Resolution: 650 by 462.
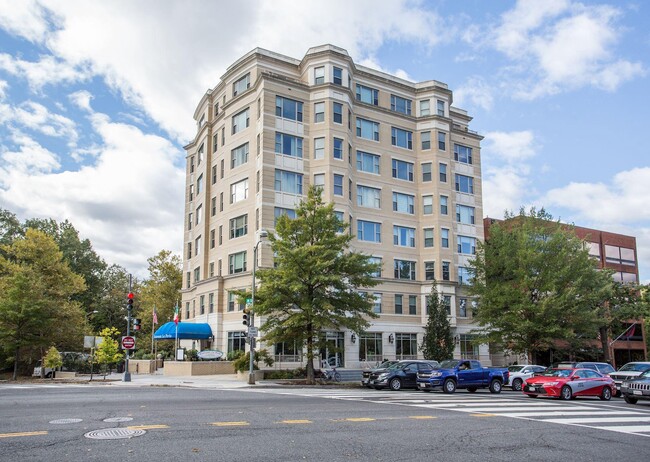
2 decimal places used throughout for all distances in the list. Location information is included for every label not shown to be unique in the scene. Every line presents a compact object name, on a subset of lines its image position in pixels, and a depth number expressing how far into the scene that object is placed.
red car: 22.33
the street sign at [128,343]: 32.09
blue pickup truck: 26.42
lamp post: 30.78
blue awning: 43.09
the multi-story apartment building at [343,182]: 44.50
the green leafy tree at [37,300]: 39.09
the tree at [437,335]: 45.53
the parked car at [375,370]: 29.34
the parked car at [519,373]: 30.44
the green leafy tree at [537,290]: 38.94
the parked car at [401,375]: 28.25
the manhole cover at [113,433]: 10.55
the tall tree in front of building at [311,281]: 31.30
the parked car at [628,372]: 27.42
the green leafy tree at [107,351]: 33.94
